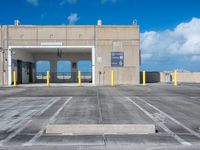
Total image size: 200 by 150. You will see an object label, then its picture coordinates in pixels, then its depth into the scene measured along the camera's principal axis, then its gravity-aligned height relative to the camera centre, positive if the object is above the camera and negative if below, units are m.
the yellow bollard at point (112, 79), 17.32 -0.24
